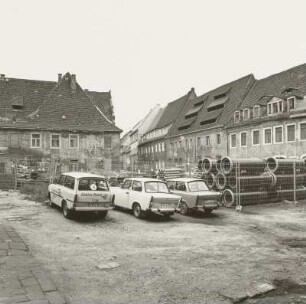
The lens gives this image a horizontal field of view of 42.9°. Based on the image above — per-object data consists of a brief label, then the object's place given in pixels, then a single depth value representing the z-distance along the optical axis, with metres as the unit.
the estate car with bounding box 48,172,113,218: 14.05
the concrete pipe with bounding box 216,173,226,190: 19.83
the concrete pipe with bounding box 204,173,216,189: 20.59
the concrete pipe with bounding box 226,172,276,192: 19.33
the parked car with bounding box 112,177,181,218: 14.84
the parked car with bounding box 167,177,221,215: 16.45
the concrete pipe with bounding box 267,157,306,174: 20.95
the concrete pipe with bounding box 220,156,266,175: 19.48
